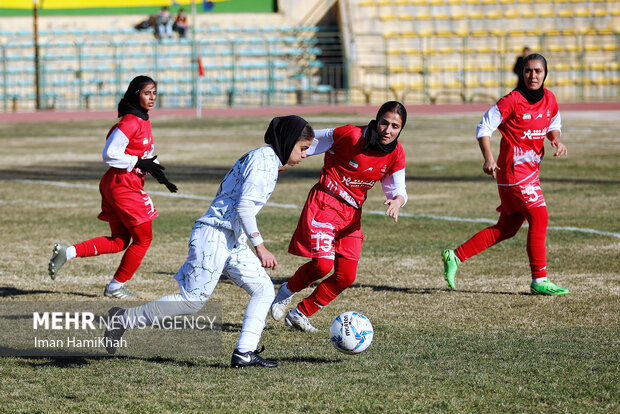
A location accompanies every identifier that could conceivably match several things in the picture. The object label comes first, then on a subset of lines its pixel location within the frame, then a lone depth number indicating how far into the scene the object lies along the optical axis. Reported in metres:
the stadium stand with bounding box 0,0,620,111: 75.12
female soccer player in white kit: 11.32
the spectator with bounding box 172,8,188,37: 78.87
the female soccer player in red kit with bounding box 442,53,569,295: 16.73
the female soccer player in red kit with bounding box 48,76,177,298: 15.97
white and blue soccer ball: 12.27
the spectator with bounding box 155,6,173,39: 79.19
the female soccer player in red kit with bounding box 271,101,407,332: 13.66
